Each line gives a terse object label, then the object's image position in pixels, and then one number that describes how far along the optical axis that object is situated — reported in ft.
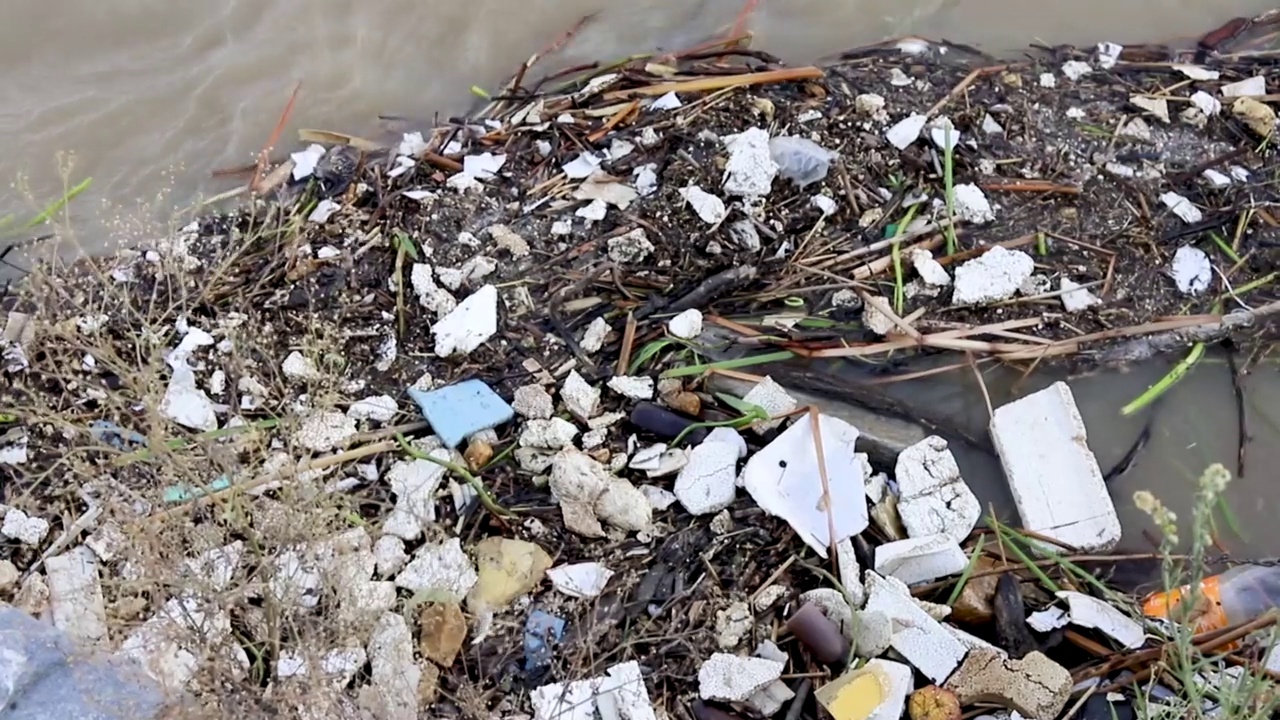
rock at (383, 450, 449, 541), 7.43
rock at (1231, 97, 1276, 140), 9.96
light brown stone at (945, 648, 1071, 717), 6.45
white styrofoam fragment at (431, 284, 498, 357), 8.37
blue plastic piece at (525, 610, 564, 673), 6.90
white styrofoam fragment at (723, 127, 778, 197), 9.14
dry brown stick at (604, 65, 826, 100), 10.29
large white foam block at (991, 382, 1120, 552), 7.55
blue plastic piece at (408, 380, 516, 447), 7.84
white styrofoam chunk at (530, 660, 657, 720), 6.58
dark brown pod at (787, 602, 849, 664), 6.75
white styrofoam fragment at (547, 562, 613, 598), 7.15
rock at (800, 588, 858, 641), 6.90
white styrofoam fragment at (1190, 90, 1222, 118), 10.17
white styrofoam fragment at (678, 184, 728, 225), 9.02
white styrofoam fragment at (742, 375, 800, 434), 7.97
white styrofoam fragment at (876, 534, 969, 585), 7.11
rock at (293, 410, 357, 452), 7.84
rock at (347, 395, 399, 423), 8.04
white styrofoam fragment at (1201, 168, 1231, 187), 9.55
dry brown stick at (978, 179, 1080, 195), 9.37
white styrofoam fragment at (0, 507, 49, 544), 7.54
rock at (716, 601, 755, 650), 6.90
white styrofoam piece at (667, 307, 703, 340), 8.36
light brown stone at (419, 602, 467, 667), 6.84
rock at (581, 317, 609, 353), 8.35
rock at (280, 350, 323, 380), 8.27
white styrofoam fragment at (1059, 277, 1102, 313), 8.72
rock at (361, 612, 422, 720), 6.38
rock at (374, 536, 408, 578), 7.25
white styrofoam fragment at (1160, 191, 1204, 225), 9.32
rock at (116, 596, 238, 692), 6.28
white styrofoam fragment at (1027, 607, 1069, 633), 6.99
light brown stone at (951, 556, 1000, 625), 7.09
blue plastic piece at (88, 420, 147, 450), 7.88
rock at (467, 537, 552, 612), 7.16
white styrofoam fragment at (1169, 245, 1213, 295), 8.95
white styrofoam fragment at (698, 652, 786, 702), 6.58
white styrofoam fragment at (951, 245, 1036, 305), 8.64
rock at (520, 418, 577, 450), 7.75
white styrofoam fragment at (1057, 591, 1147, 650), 6.81
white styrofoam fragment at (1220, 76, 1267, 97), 10.41
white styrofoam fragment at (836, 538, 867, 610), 7.06
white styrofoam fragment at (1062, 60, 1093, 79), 10.69
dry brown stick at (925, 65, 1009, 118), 10.01
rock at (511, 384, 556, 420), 7.95
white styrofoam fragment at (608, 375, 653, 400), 8.02
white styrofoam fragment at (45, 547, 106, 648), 7.04
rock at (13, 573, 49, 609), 7.20
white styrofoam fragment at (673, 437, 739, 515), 7.49
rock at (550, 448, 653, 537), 7.39
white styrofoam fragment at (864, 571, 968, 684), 6.71
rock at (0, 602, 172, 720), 6.19
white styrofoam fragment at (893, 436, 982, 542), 7.41
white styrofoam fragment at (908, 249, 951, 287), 8.73
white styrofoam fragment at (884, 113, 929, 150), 9.64
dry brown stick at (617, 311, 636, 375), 8.20
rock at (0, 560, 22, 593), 7.30
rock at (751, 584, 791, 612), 7.06
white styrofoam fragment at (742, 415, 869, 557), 7.38
